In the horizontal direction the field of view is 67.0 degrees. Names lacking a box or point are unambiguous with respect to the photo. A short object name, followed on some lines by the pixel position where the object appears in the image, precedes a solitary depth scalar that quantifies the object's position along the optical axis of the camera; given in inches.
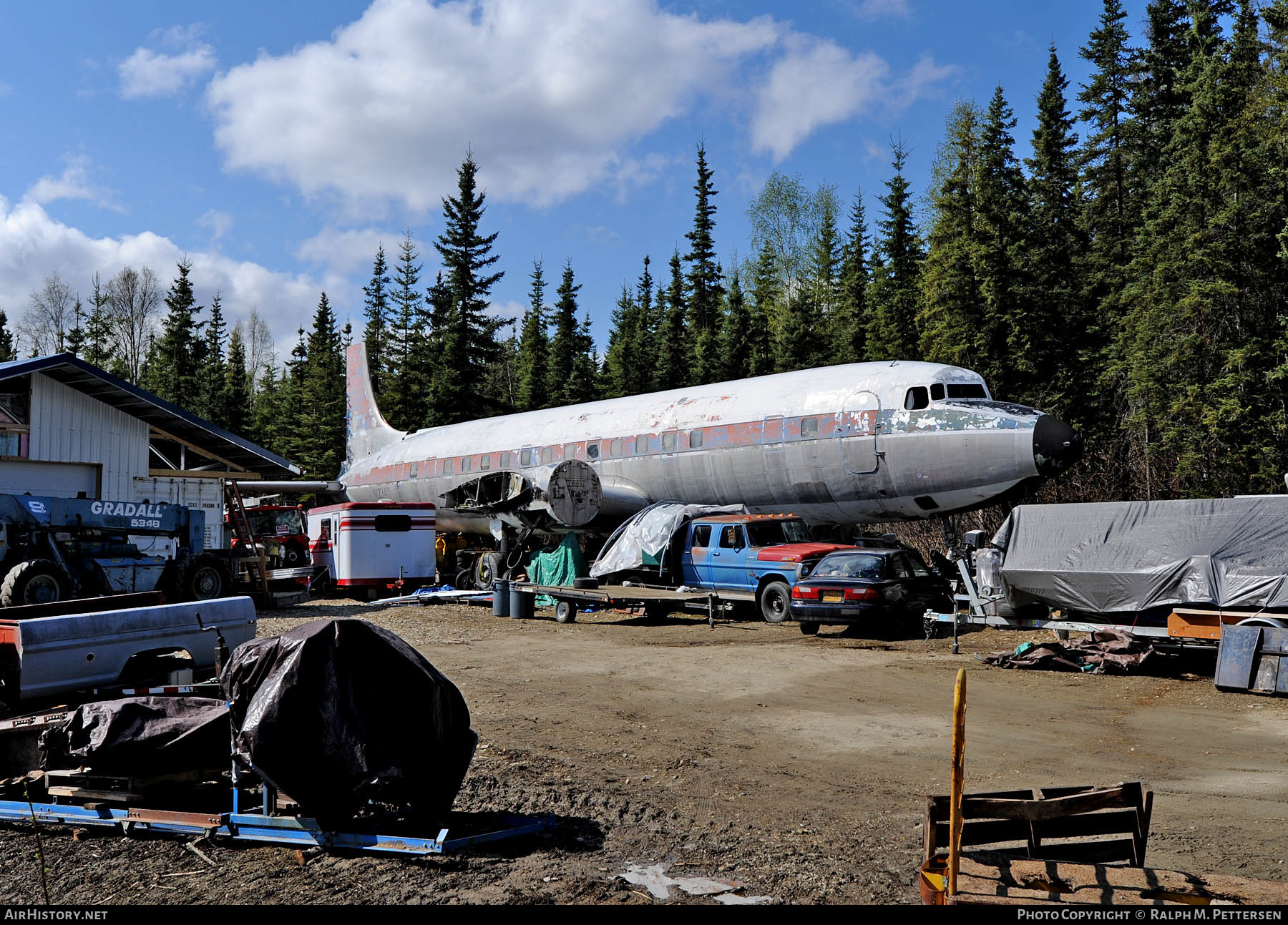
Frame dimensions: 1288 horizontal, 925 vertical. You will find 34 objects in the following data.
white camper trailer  957.8
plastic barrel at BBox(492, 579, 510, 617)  832.9
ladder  884.6
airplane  764.6
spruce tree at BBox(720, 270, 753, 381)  2151.8
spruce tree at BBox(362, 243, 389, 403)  3012.8
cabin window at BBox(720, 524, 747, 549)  759.7
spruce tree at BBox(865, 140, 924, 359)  1948.8
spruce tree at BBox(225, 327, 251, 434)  2544.3
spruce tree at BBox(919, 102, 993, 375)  1423.5
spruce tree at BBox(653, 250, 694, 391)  2218.3
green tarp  879.7
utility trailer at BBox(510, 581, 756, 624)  748.6
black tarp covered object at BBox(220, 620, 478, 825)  220.4
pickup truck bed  290.2
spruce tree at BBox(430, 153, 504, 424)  2143.2
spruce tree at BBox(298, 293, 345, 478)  2519.7
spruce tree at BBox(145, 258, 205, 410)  2591.0
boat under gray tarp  496.7
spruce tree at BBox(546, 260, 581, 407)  2364.7
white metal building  864.9
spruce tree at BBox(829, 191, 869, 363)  2113.7
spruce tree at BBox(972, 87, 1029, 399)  1393.9
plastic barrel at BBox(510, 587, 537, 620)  815.7
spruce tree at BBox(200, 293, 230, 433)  2541.8
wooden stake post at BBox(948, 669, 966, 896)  173.6
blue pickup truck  716.0
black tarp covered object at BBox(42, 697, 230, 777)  254.7
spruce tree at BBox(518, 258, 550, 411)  2445.9
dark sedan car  621.6
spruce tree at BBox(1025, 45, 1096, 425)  1385.3
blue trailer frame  224.8
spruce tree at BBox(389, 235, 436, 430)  2343.8
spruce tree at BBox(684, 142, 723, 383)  2507.4
